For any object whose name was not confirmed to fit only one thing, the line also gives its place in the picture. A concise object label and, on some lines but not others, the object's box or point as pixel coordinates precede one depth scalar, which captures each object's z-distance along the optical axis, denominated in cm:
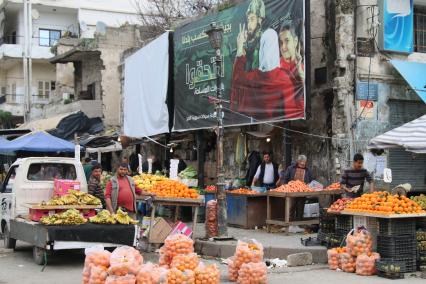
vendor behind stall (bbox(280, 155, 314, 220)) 1350
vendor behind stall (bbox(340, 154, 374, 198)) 1131
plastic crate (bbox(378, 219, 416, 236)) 925
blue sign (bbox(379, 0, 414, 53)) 1399
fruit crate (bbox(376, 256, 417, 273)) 895
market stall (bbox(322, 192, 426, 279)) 915
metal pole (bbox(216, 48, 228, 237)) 1162
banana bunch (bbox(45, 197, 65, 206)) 1031
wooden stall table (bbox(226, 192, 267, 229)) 1372
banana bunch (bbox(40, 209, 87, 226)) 980
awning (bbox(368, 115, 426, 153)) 1152
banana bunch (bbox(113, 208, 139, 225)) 1018
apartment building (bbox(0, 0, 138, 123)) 4053
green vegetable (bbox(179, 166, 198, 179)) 1816
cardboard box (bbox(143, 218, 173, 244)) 1152
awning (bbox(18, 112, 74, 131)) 2946
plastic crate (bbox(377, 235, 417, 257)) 916
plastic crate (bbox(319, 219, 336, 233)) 1083
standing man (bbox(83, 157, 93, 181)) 1648
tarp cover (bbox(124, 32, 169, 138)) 2037
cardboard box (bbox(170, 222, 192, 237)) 1148
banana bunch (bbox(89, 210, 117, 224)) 1007
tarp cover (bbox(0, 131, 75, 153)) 1750
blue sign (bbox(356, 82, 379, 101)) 1378
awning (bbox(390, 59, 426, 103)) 1406
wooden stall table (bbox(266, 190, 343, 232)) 1255
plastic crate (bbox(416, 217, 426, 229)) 977
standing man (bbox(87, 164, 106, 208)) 1162
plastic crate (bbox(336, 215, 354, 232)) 1011
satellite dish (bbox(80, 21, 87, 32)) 4106
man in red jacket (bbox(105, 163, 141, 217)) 1091
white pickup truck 967
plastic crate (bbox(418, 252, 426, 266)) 947
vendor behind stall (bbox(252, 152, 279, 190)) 1469
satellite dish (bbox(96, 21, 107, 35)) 3371
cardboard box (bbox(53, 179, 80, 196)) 1110
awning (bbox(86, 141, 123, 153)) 2459
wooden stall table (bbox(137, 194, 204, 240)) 1154
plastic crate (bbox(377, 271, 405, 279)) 890
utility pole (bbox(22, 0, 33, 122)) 3594
